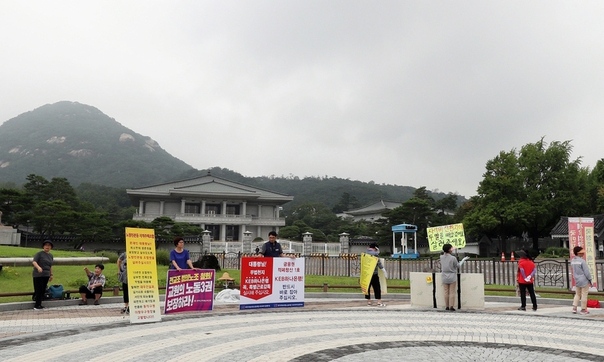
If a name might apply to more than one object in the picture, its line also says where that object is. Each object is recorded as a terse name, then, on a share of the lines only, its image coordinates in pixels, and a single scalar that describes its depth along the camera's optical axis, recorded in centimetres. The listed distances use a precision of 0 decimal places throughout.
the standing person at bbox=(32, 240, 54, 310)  1170
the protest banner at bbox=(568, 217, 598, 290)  1572
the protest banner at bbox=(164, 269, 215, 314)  1068
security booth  4025
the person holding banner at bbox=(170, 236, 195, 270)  1084
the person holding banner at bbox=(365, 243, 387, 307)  1238
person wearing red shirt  1173
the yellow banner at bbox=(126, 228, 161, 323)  958
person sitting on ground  1266
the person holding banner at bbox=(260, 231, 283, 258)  1220
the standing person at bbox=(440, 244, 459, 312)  1162
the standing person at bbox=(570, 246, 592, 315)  1097
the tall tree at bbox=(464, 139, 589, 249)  4600
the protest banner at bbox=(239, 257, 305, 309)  1155
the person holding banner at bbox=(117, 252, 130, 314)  1097
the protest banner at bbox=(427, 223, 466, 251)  1675
